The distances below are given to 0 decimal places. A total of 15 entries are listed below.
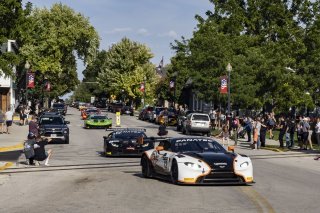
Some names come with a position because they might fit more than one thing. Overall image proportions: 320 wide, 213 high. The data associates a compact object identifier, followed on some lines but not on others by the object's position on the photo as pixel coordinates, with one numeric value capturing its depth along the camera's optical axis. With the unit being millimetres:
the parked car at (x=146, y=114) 74219
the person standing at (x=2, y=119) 43456
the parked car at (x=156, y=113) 68925
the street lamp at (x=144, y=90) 108862
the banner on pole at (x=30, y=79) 59909
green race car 53581
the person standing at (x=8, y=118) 44000
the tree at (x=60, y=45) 81062
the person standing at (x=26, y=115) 58934
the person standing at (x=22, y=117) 55969
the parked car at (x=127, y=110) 95062
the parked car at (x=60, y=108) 77475
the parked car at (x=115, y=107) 97838
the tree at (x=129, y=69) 115125
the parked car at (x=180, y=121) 51594
